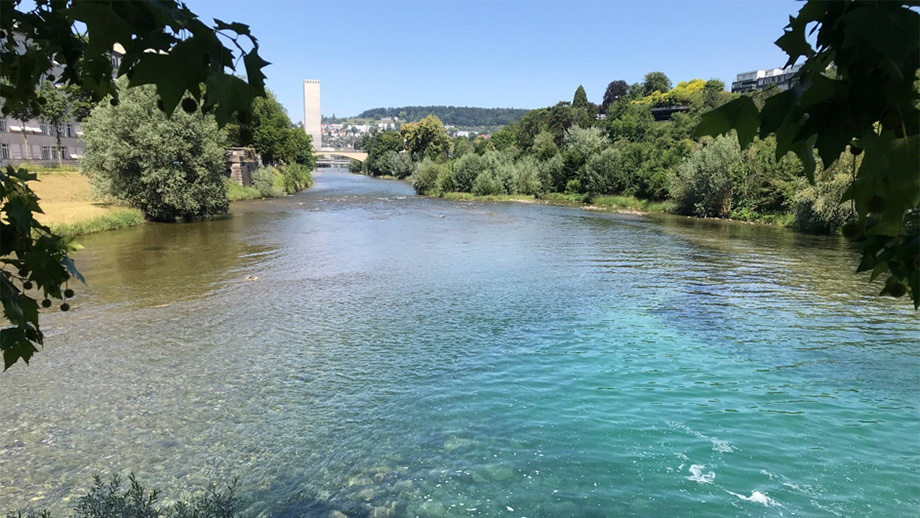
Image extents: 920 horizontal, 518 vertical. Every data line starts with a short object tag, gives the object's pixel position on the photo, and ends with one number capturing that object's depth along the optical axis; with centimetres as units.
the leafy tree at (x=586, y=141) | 7390
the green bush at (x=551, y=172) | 7294
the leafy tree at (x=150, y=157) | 3712
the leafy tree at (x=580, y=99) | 14838
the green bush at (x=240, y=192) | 5962
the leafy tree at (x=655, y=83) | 17462
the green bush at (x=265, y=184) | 6675
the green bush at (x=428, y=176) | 7911
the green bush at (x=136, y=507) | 555
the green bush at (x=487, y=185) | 7119
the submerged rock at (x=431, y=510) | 726
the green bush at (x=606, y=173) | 6462
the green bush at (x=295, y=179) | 7460
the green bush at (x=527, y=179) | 7162
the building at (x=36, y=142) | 6300
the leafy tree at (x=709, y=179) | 4819
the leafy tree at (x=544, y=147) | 7988
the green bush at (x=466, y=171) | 7506
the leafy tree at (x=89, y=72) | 199
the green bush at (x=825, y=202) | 3434
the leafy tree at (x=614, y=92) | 18288
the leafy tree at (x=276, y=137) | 8606
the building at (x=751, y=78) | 13338
